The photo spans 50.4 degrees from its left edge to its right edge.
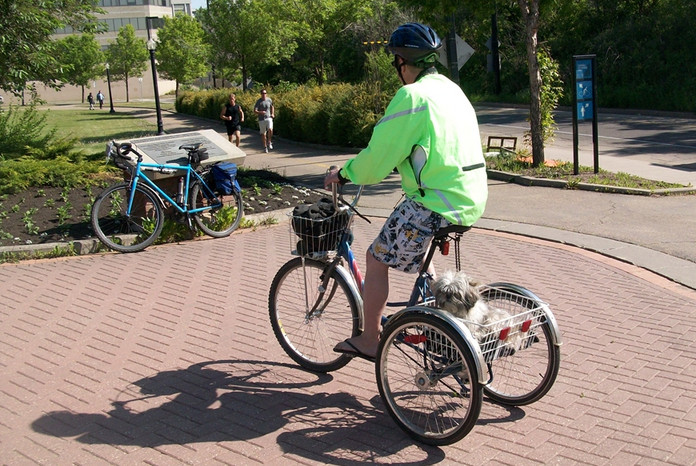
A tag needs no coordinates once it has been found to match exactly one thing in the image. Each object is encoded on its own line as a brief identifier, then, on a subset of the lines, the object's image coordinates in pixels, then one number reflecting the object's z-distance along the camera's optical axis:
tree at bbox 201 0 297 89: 35.16
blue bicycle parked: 8.51
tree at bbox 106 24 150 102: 79.44
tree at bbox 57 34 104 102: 67.89
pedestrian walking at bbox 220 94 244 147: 21.53
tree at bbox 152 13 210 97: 53.94
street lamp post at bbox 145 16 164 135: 24.59
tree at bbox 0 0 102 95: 14.18
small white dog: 3.76
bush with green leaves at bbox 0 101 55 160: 13.95
